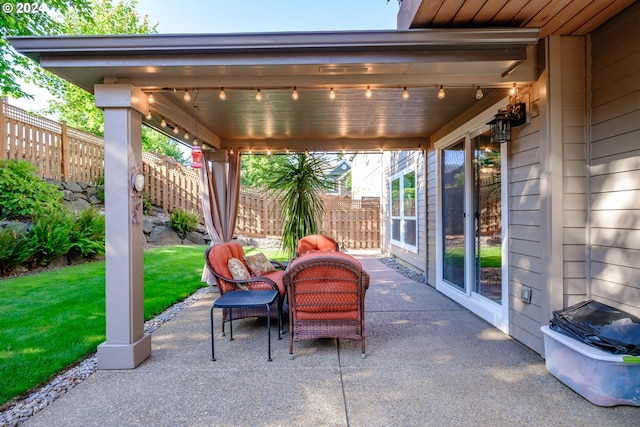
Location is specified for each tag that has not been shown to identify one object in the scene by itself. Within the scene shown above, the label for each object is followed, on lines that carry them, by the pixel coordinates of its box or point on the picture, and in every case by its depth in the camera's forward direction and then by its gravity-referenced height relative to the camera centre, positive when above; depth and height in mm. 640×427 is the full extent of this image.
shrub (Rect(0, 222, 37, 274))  5098 -542
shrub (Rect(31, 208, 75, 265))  5637 -378
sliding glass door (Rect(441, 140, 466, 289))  4266 -50
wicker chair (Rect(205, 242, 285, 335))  3256 -747
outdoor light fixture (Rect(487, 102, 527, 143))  2863 +852
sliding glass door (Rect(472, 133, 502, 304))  3428 -85
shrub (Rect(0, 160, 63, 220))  5980 +455
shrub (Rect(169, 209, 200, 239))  9297 -264
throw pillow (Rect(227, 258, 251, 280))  3484 -647
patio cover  2334 +1162
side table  2697 -802
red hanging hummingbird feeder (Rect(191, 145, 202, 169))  3313 +601
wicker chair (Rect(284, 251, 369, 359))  2654 -746
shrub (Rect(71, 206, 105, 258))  6254 -411
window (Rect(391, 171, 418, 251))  6670 +4
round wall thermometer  2572 +269
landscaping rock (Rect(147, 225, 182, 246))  8961 -686
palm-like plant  5746 +359
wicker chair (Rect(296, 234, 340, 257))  5141 -536
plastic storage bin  1918 -1056
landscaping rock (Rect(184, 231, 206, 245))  9491 -780
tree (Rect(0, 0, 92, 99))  6309 +4131
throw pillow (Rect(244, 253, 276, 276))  4126 -714
